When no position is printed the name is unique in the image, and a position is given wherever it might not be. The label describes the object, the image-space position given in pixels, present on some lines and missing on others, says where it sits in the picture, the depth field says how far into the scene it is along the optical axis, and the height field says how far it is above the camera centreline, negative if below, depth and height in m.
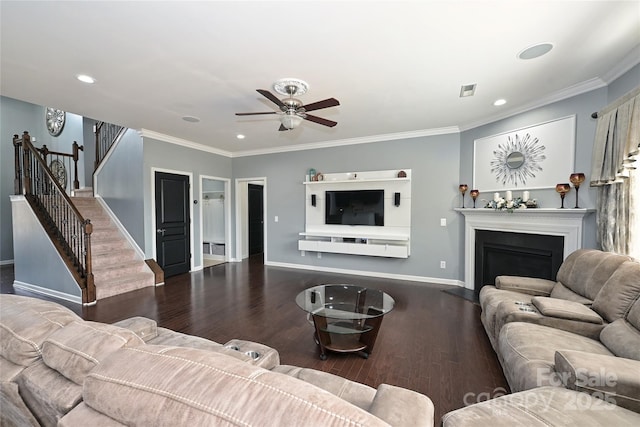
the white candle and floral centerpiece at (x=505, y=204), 3.56 +0.05
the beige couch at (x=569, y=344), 1.16 -0.87
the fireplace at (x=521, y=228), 3.05 -0.28
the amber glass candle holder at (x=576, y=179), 2.98 +0.31
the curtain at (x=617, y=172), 2.34 +0.33
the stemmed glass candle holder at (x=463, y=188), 4.38 +0.32
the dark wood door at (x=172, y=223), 5.08 -0.30
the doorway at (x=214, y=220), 7.26 -0.35
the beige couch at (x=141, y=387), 0.57 -0.45
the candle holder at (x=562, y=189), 3.09 +0.21
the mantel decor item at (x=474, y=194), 4.16 +0.21
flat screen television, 5.17 +0.01
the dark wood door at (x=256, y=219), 7.43 -0.33
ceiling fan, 2.77 +1.05
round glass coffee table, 2.46 -1.03
